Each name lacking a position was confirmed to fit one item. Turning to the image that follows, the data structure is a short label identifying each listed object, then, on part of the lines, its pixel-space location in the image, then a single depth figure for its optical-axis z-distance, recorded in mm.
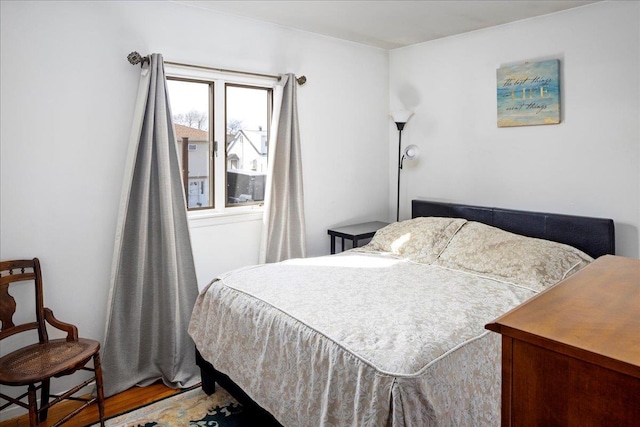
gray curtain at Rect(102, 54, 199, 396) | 2779
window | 3209
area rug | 2441
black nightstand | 3775
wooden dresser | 673
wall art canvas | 3184
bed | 1660
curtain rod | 2736
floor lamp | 3967
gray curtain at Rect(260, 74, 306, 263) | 3486
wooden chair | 2080
